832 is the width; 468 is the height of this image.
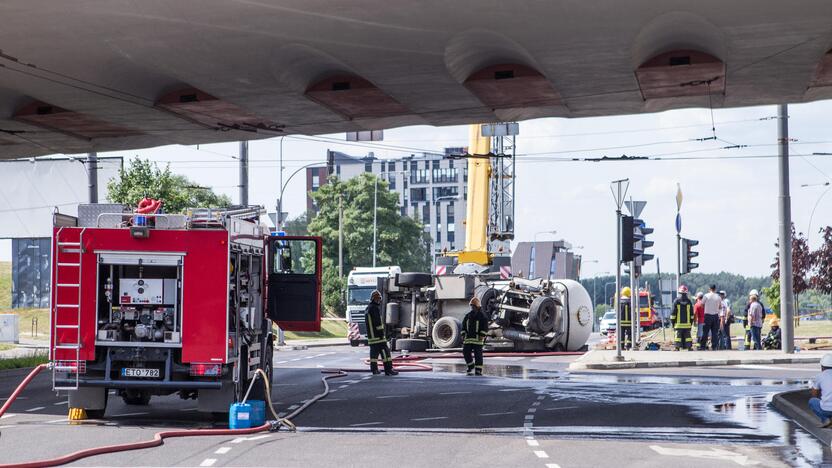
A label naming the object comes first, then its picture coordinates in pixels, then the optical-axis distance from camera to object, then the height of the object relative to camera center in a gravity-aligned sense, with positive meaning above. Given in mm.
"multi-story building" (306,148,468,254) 167750 +15051
